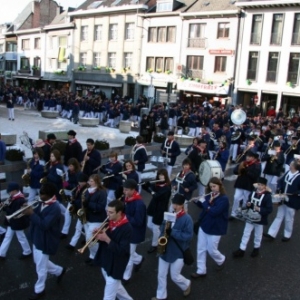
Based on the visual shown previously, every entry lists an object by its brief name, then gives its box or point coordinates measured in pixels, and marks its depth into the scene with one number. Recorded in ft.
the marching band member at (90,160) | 33.50
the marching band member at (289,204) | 27.61
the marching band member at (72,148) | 36.09
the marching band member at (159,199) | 24.61
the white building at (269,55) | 99.04
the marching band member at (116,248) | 16.79
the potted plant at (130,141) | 47.21
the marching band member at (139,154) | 35.83
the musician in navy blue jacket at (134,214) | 20.63
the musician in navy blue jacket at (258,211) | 24.56
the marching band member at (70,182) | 26.68
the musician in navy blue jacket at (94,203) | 22.11
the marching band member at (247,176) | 30.78
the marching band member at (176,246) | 18.98
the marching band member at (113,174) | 30.01
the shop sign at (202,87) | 110.42
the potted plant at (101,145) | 43.42
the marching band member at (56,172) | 27.81
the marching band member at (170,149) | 39.78
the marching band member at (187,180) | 27.94
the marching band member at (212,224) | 21.91
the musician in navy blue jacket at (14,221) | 22.15
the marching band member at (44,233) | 19.11
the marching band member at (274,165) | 37.35
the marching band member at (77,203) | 23.81
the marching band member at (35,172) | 29.40
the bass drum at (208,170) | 31.71
